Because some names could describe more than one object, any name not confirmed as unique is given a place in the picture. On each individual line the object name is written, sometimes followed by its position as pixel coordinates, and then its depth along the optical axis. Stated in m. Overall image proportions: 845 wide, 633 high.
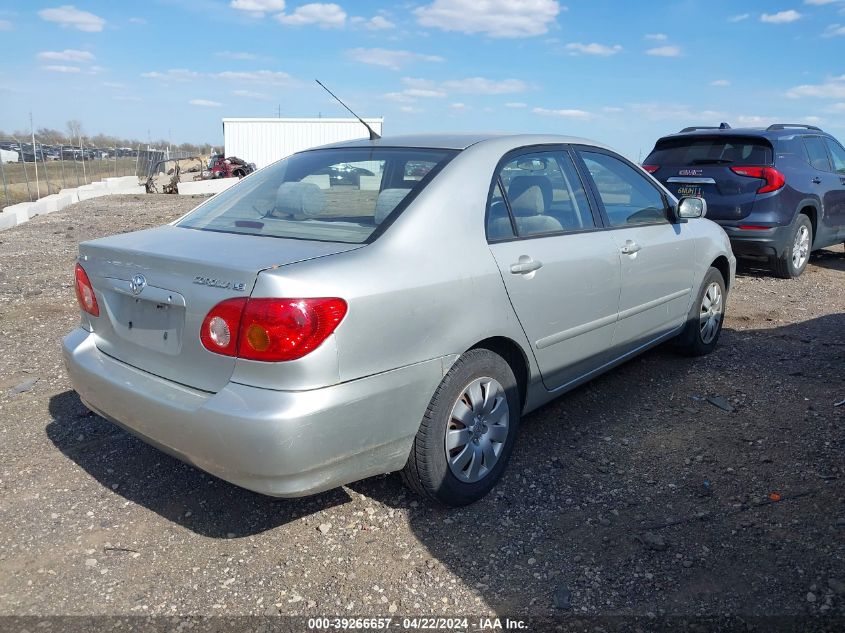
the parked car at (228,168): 36.22
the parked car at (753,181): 7.98
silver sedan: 2.48
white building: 44.47
